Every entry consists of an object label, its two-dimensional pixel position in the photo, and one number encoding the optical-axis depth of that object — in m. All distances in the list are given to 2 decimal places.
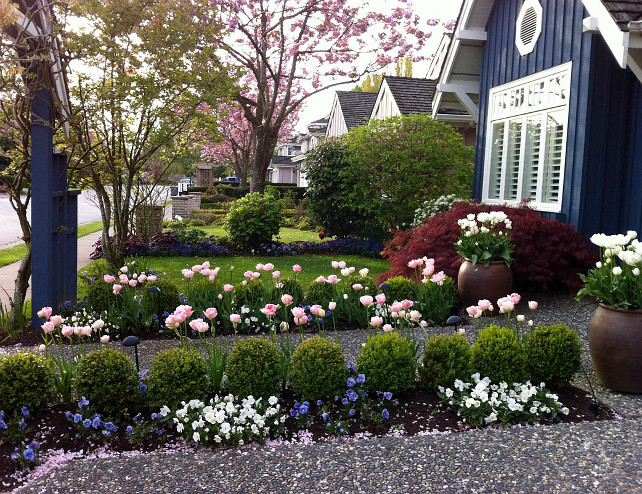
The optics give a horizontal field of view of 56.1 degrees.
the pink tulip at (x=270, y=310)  3.80
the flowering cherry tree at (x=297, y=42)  16.72
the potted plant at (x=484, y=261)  6.45
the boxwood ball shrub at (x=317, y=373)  3.74
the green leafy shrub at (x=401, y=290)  6.34
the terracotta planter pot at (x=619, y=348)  4.02
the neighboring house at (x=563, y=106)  6.94
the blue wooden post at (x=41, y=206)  5.96
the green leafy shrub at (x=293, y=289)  6.29
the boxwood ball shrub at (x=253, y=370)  3.70
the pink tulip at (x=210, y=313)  3.75
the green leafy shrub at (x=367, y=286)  6.25
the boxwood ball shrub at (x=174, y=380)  3.62
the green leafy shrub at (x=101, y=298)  6.08
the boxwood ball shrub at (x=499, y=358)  3.92
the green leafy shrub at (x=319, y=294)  6.22
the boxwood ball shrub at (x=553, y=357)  3.99
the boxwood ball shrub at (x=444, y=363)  3.90
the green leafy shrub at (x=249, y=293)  6.13
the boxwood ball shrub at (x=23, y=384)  3.61
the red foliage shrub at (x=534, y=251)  6.81
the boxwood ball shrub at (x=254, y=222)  12.84
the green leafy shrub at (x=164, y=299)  5.94
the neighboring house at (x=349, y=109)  32.81
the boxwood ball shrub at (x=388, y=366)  3.82
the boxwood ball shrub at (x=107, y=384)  3.58
